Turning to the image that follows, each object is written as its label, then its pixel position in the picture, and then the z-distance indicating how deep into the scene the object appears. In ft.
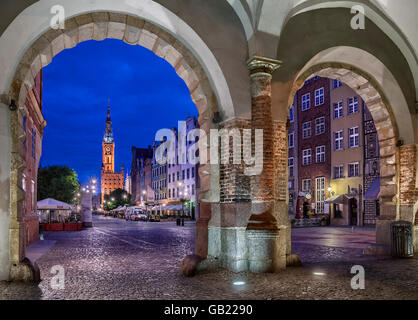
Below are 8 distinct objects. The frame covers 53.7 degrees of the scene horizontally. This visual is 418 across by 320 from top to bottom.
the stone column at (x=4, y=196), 25.68
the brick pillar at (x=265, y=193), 28.50
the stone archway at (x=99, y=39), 26.35
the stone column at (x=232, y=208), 28.96
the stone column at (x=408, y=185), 38.78
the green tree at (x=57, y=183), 169.99
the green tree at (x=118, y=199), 375.57
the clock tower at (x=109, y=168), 608.76
